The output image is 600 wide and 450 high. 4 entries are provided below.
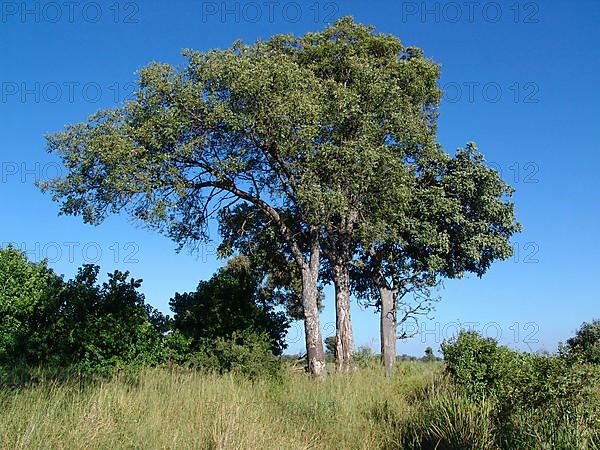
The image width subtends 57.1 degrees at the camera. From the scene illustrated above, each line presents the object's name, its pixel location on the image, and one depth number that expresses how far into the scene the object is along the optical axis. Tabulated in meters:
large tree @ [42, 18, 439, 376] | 16.77
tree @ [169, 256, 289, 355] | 21.00
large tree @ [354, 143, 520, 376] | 22.31
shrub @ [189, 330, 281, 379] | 15.89
